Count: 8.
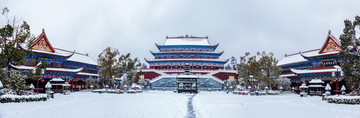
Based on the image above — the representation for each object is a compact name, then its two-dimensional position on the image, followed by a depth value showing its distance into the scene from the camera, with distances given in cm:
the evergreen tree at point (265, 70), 3800
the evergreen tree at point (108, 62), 3988
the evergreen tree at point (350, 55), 2003
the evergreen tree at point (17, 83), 2061
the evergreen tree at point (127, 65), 4144
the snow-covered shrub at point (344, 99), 1914
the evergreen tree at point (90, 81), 4812
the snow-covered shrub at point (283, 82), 4281
